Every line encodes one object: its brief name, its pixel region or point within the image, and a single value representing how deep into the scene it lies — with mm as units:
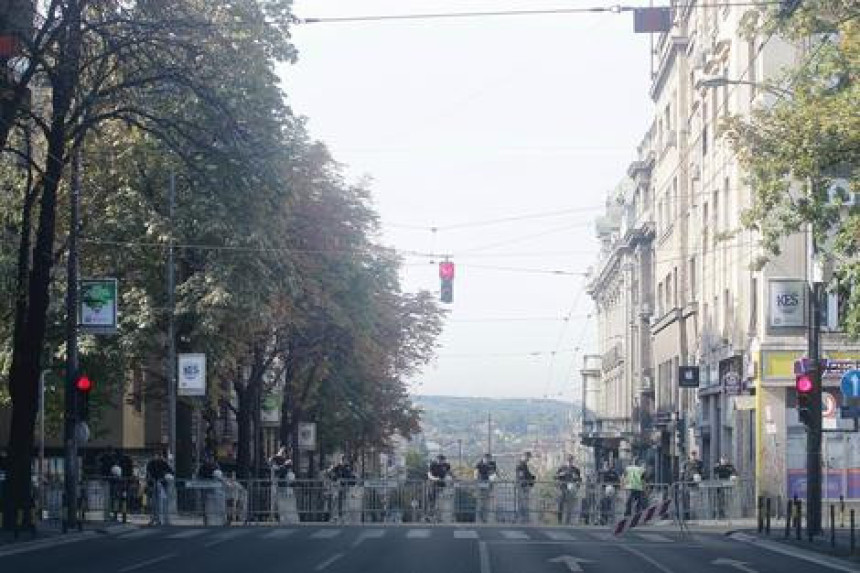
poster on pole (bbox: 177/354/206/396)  44625
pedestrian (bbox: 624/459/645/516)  42125
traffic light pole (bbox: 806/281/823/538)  32719
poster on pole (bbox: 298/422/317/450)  67875
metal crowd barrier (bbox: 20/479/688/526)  43188
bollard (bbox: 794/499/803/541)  32031
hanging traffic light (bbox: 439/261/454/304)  42656
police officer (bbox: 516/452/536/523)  44344
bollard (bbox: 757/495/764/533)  35281
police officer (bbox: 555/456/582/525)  44750
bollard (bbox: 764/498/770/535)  34406
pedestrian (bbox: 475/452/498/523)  44469
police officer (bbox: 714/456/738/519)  44781
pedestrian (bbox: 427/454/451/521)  44625
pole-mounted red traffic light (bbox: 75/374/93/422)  34094
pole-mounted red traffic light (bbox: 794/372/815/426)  32469
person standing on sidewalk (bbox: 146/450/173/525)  39344
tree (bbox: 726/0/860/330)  27094
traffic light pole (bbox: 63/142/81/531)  33781
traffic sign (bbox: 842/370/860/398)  30828
